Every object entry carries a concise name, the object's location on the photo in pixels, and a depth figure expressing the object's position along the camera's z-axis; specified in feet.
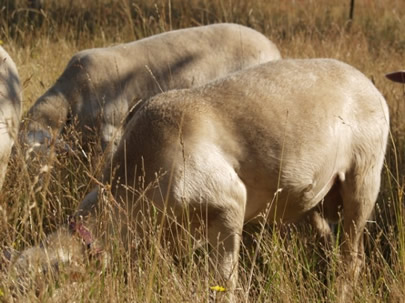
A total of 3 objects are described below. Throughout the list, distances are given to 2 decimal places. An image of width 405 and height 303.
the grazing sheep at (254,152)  20.76
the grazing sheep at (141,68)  36.09
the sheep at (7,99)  24.99
